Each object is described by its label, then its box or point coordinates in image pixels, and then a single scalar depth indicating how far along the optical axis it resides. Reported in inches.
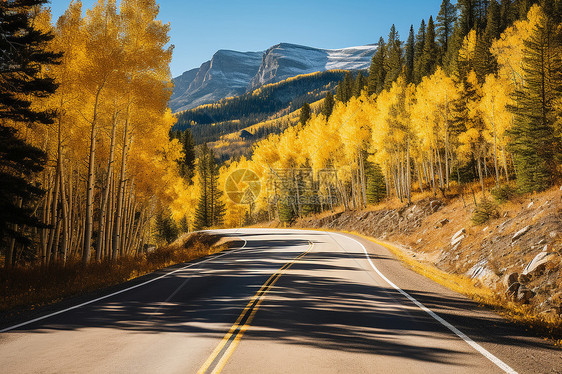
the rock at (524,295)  398.6
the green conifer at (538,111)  857.5
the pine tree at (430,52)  2249.0
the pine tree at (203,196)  2512.3
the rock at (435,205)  1184.2
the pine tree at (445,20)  2687.0
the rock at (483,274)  522.9
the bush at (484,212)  823.1
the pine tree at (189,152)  2775.6
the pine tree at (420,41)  2675.7
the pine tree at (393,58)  2339.4
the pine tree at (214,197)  2504.9
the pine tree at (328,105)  2709.6
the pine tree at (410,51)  2827.3
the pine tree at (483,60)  1537.9
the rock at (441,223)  1042.1
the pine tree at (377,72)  2495.1
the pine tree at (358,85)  2508.1
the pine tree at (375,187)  1716.9
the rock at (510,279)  457.5
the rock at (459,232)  852.9
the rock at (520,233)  595.5
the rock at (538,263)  448.5
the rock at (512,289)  414.9
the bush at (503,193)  871.7
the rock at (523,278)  448.7
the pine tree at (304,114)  2639.3
